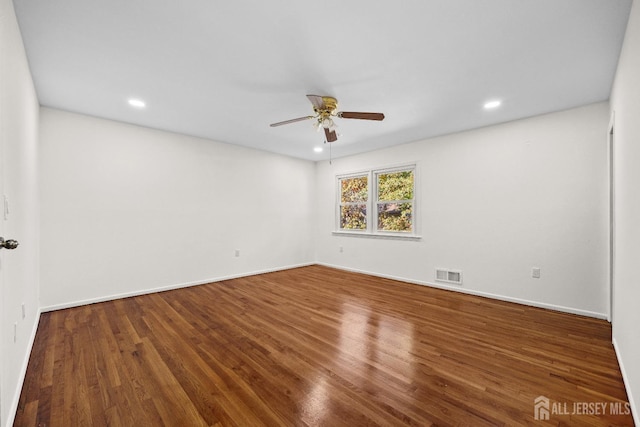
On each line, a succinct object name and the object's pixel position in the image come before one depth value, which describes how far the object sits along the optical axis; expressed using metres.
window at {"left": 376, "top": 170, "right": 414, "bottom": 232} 4.79
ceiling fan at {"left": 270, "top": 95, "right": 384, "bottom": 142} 2.67
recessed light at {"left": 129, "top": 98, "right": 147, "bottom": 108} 3.06
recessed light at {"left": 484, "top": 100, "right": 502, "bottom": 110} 3.05
